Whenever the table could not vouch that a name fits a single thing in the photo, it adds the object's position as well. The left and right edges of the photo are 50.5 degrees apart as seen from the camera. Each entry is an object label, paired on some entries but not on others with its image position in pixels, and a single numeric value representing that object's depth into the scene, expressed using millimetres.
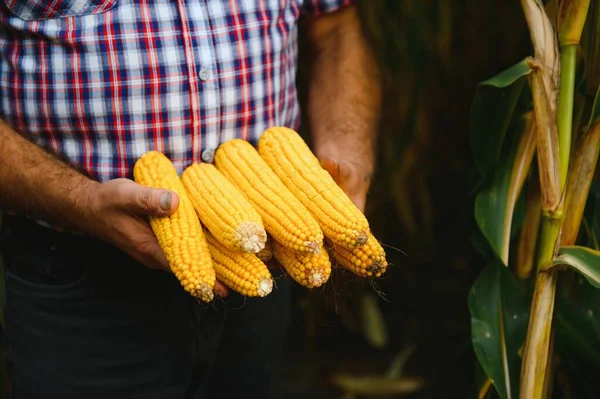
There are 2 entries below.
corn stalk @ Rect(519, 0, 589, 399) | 1179
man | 1087
